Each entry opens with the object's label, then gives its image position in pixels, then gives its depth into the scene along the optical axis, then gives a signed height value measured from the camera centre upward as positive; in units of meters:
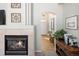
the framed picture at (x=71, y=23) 1.55 +0.10
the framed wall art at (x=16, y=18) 2.04 +0.31
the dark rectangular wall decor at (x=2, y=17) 2.00 +0.30
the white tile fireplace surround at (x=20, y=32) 2.14 -0.14
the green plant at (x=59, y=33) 1.65 -0.14
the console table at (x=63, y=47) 1.43 -0.45
